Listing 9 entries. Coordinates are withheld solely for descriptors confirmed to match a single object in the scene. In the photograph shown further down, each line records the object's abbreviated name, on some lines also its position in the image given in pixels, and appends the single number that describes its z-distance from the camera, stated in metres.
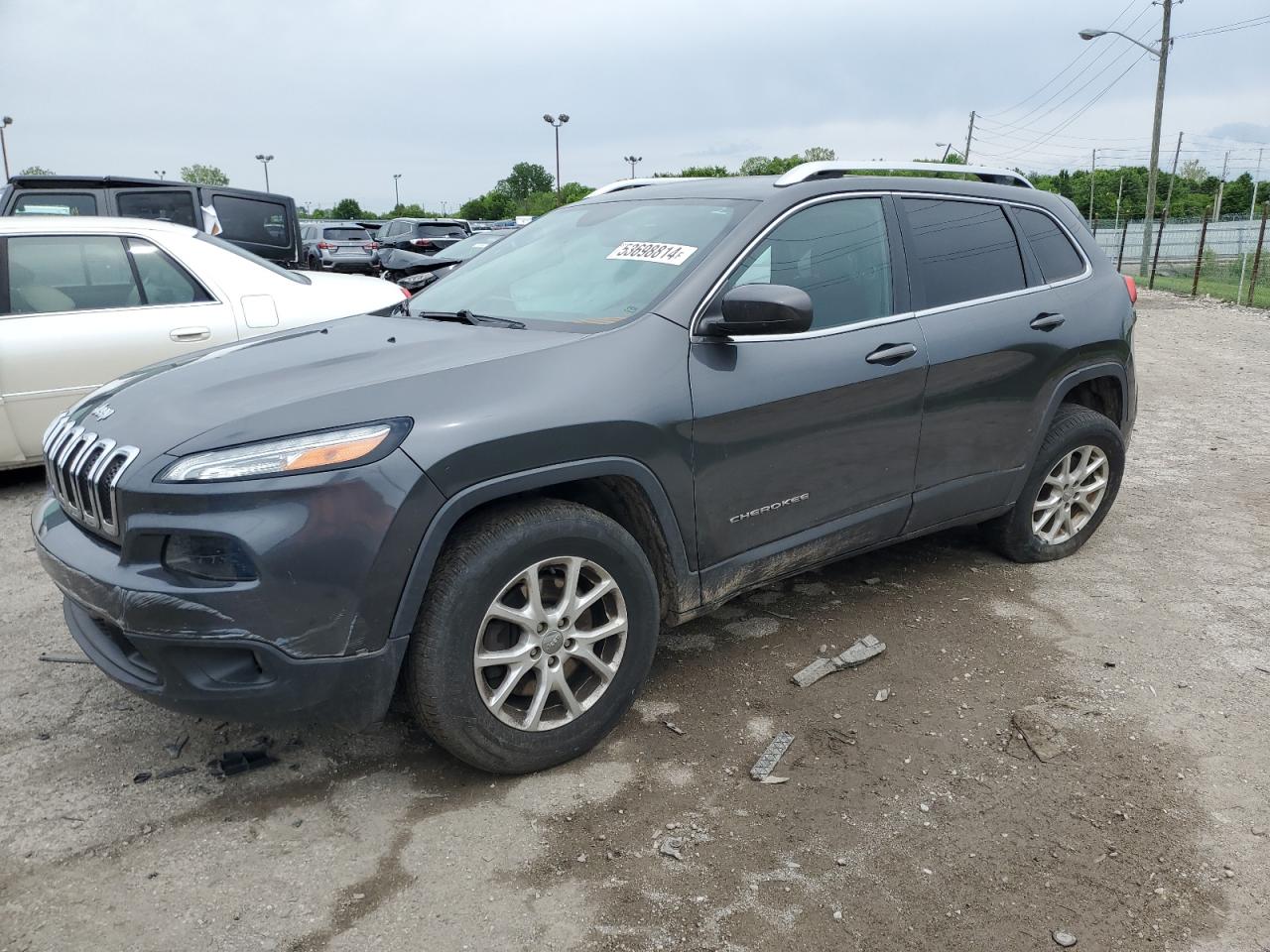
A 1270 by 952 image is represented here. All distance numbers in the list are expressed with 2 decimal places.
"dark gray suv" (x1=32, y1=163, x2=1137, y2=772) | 2.49
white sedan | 5.52
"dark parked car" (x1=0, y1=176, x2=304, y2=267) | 8.75
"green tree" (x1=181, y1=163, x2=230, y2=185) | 106.92
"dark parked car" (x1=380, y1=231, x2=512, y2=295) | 10.96
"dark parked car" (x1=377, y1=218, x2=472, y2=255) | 22.39
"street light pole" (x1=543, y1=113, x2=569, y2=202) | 52.88
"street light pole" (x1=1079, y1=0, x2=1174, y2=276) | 26.25
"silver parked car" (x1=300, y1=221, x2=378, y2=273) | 21.61
